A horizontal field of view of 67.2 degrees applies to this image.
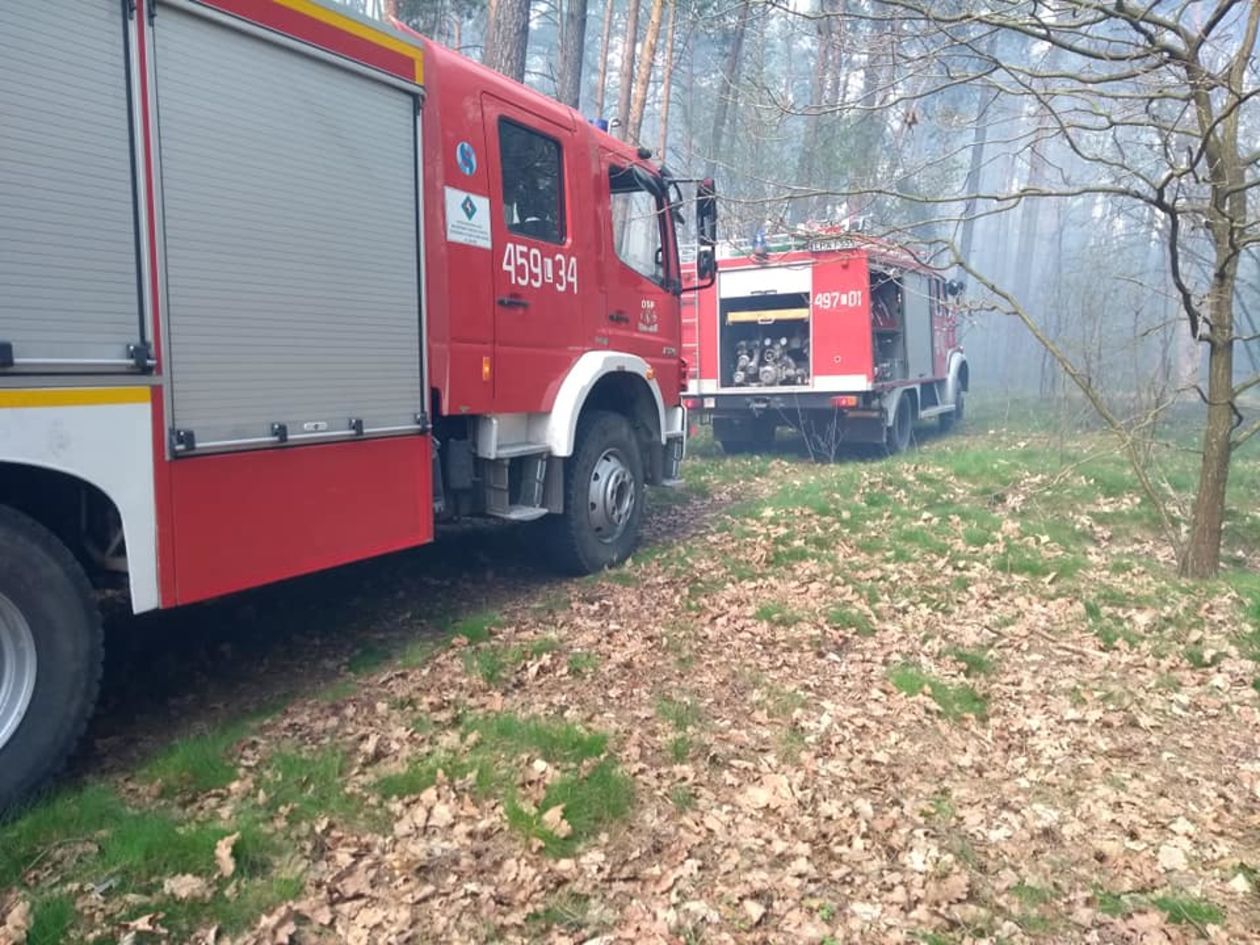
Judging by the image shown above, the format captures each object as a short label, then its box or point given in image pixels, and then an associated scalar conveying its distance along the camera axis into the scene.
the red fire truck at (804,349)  12.45
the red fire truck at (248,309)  3.35
